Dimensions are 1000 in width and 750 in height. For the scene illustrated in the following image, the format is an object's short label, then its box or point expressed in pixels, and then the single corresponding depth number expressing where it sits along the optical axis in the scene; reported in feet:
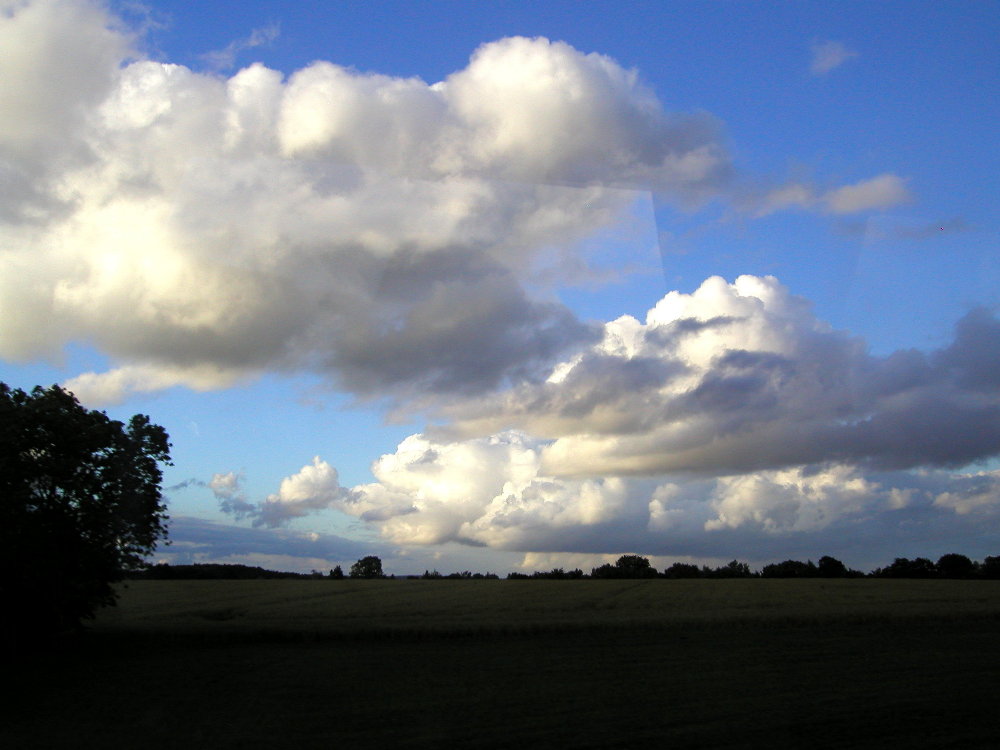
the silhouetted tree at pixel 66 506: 104.94
